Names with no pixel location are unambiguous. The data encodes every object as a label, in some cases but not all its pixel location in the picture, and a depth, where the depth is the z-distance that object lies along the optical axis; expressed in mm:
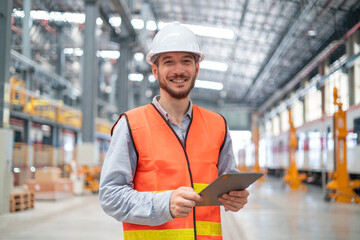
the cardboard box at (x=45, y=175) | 13078
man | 1853
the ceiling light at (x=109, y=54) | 30156
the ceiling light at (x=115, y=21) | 25134
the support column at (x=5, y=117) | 9219
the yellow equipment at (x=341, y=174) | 12203
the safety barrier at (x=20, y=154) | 18891
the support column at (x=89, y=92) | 15117
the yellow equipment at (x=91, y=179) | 15699
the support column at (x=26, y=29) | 19625
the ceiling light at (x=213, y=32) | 26959
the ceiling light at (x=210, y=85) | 41594
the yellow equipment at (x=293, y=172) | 18203
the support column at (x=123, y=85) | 20922
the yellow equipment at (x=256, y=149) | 24578
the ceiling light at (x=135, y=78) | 35547
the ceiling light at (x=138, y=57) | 30000
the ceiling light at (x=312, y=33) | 16247
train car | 13828
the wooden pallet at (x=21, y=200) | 10078
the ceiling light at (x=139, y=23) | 24741
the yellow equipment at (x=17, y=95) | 18203
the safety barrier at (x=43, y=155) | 21167
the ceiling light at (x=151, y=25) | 27502
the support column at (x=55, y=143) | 23222
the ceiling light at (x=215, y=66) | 34406
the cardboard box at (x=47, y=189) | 13070
